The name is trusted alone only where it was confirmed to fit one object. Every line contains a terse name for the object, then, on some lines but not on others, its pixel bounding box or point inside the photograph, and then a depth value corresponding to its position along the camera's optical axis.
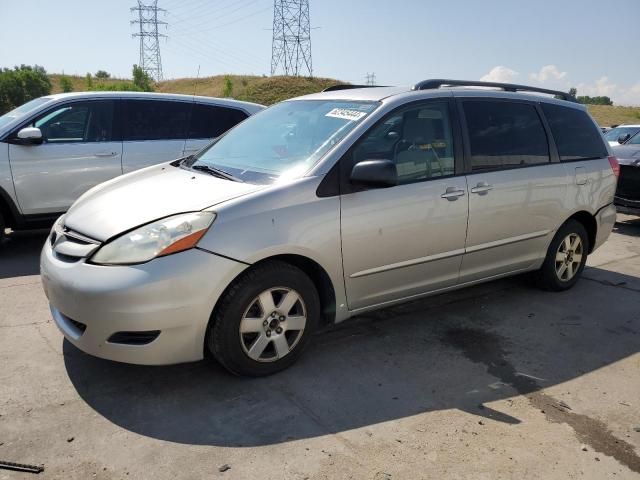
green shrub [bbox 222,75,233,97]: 56.94
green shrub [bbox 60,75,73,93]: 59.58
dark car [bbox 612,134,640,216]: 8.05
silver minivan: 2.93
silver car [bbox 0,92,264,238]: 5.82
